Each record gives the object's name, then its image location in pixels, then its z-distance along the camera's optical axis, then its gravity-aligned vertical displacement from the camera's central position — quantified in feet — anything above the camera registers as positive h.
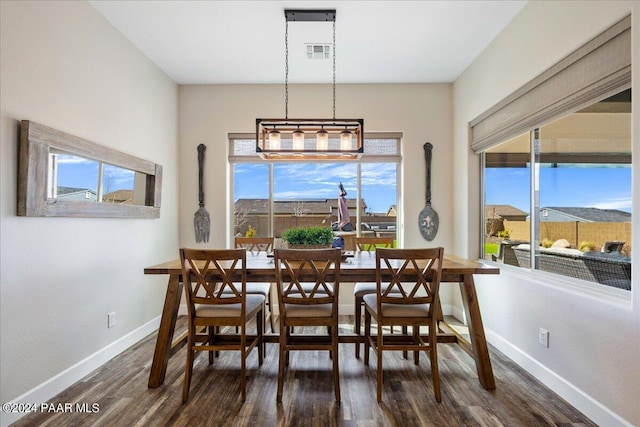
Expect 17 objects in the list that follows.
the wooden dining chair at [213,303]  7.58 -1.79
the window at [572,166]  6.75 +1.37
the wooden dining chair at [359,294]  10.29 -2.11
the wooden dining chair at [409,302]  7.57 -1.74
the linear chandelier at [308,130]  9.72 +2.50
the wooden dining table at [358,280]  8.23 -1.90
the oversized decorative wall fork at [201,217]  14.42 +0.15
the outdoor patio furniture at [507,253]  10.55 -0.90
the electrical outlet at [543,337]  8.38 -2.70
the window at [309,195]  15.12 +1.16
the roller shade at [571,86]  6.52 +3.09
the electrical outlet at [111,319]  9.92 -2.80
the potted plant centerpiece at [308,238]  9.61 -0.44
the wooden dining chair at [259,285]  10.66 -2.01
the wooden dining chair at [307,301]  7.47 -1.73
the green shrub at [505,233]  10.96 -0.30
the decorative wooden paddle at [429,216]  14.43 +0.28
